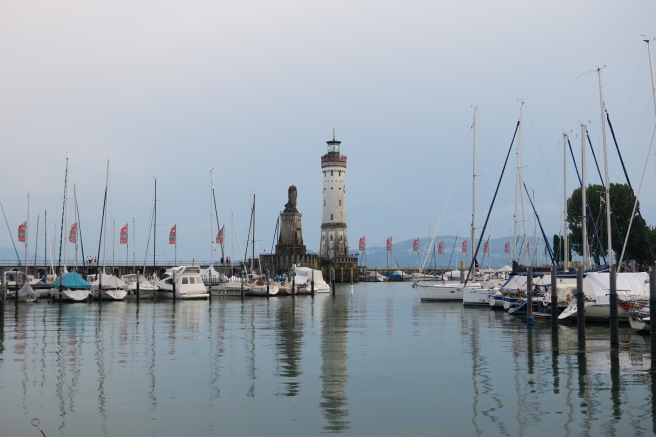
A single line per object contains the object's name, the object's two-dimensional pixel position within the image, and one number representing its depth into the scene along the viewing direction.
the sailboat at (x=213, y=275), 91.06
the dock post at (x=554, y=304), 38.97
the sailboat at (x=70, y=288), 73.50
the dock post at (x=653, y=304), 29.61
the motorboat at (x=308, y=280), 94.89
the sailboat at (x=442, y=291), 74.44
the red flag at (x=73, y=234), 85.75
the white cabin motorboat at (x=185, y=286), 77.81
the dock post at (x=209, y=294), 75.94
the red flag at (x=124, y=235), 91.69
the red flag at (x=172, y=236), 95.94
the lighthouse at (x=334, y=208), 153.00
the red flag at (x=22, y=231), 86.31
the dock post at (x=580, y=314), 36.97
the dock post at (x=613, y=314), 32.16
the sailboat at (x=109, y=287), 76.12
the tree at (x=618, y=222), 95.62
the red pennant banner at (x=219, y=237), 90.50
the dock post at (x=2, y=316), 44.33
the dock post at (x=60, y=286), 72.99
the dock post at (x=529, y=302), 45.44
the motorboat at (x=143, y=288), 81.25
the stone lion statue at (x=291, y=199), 149.62
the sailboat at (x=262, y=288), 86.12
